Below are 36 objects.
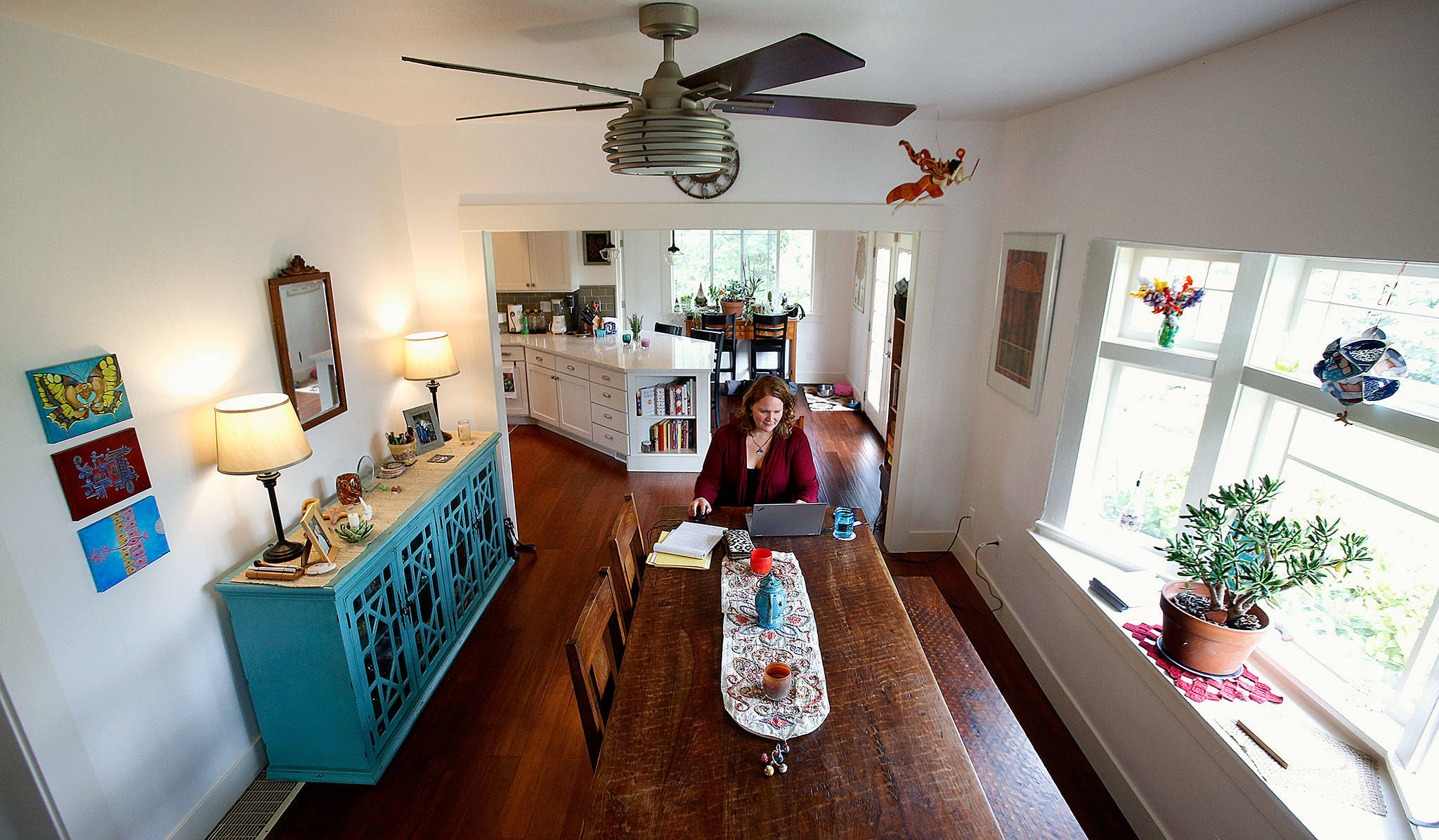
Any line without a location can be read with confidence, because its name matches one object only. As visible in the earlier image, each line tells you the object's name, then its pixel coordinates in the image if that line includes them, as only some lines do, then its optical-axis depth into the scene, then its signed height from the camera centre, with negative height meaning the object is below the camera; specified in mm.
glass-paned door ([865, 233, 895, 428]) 6488 -823
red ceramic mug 2445 -1145
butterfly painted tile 1818 -450
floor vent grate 2396 -2095
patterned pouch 2594 -1163
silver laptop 2713 -1112
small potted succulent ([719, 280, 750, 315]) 8133 -626
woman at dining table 3062 -989
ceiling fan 1361 +326
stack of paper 2547 -1198
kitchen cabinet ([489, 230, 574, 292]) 6586 -183
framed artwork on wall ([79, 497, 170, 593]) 1966 -922
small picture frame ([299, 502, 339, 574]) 2418 -1107
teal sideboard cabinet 2406 -1559
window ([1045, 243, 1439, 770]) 1821 -643
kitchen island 5715 -1341
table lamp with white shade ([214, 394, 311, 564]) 2244 -667
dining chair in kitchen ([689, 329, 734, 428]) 7126 -1044
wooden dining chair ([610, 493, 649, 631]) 2461 -1232
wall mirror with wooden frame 2721 -431
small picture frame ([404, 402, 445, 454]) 3600 -999
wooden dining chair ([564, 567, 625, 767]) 1853 -1233
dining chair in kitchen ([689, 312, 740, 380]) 7875 -925
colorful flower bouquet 2533 -193
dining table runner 1786 -1228
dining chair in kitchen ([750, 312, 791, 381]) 7781 -1129
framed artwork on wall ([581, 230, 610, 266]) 7105 -15
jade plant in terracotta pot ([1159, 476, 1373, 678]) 1923 -958
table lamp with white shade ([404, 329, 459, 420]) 3547 -608
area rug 7836 -1853
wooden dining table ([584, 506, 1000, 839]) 1519 -1269
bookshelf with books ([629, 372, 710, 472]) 5723 -1548
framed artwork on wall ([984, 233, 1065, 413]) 3154 -329
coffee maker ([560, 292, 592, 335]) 7027 -778
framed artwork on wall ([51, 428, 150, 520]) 1883 -683
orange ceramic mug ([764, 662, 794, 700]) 1829 -1182
